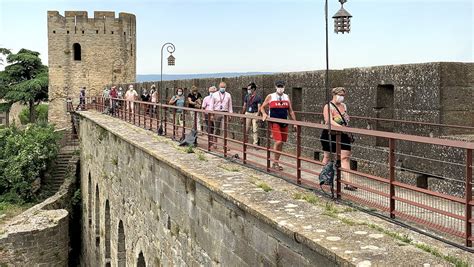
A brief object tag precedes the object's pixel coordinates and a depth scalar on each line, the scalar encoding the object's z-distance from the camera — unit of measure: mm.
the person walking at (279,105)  8180
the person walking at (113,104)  20031
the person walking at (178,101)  13738
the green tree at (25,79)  50562
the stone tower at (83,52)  38906
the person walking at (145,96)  19969
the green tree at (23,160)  24734
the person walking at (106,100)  22714
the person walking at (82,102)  28469
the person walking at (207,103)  10956
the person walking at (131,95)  19197
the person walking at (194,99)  13047
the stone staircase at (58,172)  26469
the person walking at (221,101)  10703
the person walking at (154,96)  16516
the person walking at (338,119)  6039
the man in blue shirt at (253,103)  10234
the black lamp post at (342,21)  5770
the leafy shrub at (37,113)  60606
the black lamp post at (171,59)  14056
